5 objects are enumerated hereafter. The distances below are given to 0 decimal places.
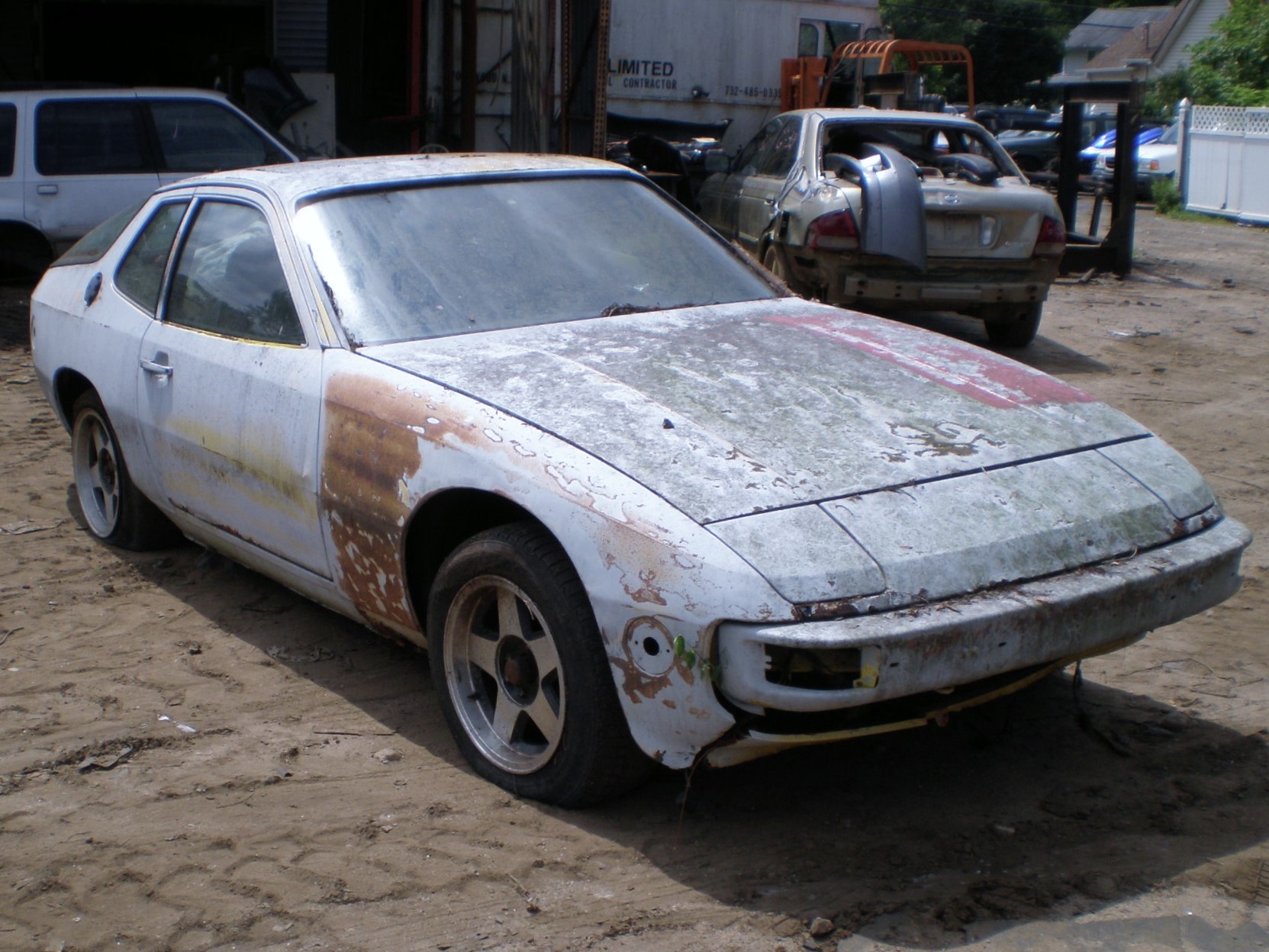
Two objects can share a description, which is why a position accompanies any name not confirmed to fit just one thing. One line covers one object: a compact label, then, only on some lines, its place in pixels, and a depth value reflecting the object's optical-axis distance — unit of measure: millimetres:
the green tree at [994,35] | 61031
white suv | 9734
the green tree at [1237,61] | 28766
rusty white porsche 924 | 2773
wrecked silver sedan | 8250
